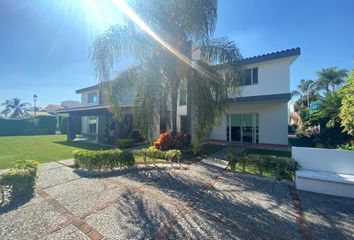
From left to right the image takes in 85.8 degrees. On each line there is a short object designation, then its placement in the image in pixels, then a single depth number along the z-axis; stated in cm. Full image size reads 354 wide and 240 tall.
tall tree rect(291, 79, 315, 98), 5150
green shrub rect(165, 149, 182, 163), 977
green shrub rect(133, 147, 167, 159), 976
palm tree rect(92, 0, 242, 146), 918
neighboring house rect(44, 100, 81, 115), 6601
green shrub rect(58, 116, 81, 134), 2556
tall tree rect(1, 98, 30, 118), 6544
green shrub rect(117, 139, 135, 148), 1570
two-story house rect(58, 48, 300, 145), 1416
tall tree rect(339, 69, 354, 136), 743
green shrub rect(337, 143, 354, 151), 790
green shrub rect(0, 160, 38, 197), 559
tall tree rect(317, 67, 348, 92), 3741
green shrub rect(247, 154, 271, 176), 759
